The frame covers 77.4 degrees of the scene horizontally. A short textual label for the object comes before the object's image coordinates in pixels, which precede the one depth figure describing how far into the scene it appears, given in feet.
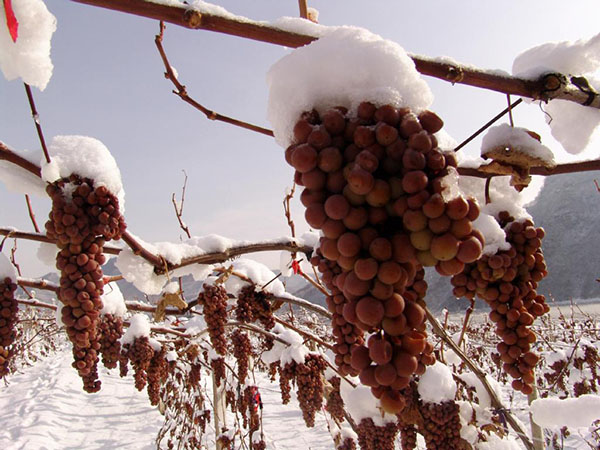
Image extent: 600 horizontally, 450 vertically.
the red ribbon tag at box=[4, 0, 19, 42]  2.58
